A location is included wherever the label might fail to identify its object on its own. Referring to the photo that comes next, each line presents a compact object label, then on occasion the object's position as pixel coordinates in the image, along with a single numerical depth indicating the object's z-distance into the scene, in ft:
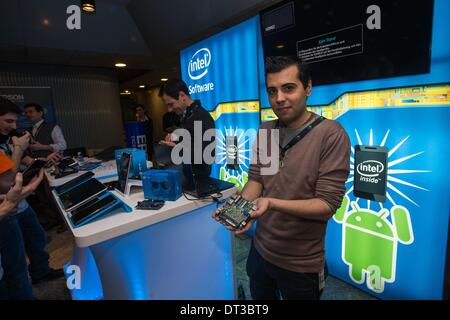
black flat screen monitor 4.92
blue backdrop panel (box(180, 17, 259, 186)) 8.69
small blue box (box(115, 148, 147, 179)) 5.69
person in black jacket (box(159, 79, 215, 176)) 6.60
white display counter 4.17
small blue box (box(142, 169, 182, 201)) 4.80
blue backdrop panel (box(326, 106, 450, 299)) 5.08
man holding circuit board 3.37
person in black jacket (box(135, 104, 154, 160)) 19.49
